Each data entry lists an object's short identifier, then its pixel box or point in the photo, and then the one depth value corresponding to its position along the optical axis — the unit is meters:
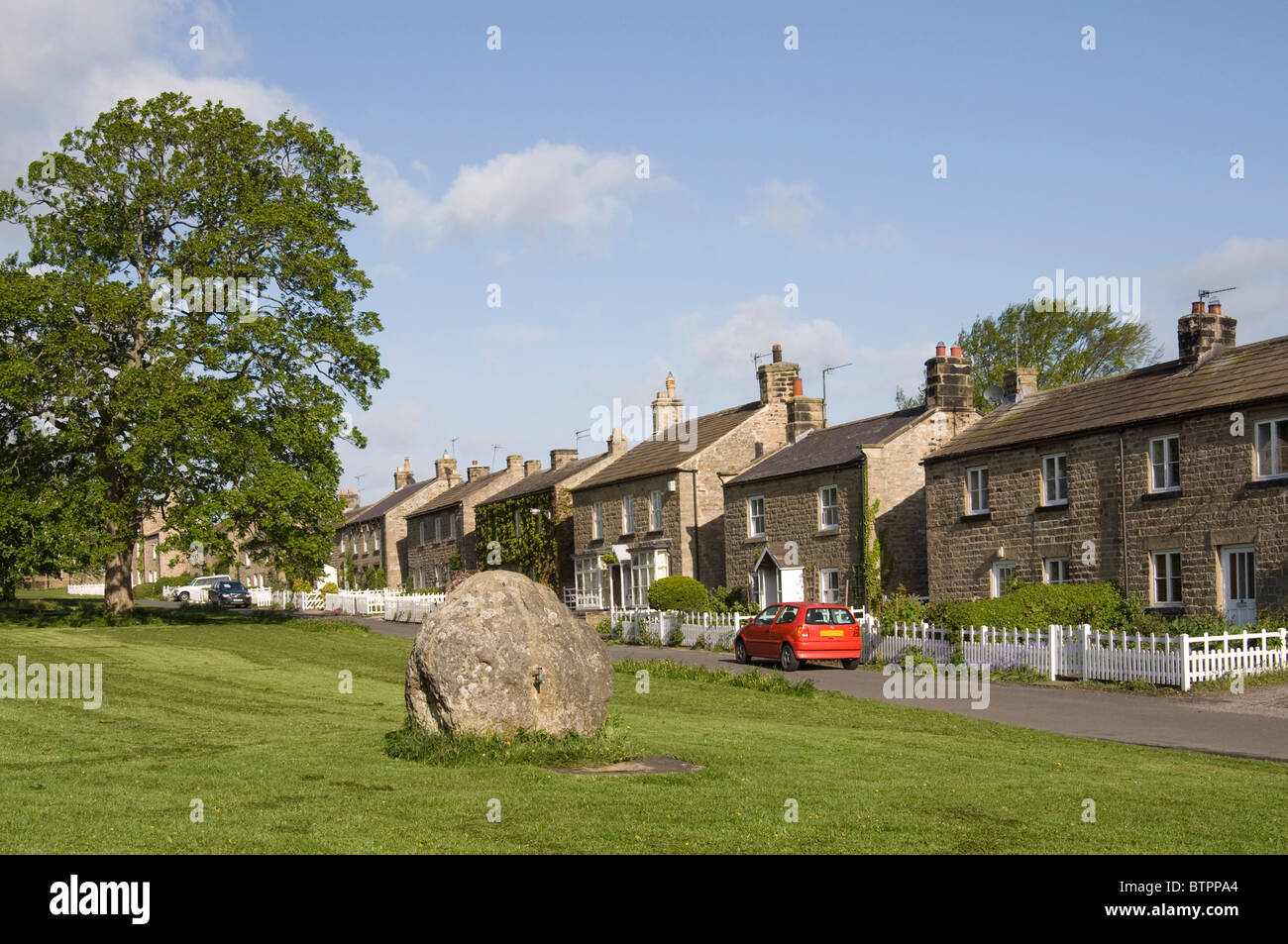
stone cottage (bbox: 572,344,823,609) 45.41
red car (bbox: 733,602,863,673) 28.14
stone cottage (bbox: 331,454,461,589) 74.12
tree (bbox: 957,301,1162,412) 63.41
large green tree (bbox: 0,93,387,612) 34.97
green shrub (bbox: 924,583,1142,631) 27.84
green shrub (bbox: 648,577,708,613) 40.53
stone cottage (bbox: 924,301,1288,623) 26.03
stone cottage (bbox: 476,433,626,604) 54.44
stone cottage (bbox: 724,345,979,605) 37.09
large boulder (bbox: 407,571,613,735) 12.50
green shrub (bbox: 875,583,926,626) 30.20
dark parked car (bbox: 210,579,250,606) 61.59
